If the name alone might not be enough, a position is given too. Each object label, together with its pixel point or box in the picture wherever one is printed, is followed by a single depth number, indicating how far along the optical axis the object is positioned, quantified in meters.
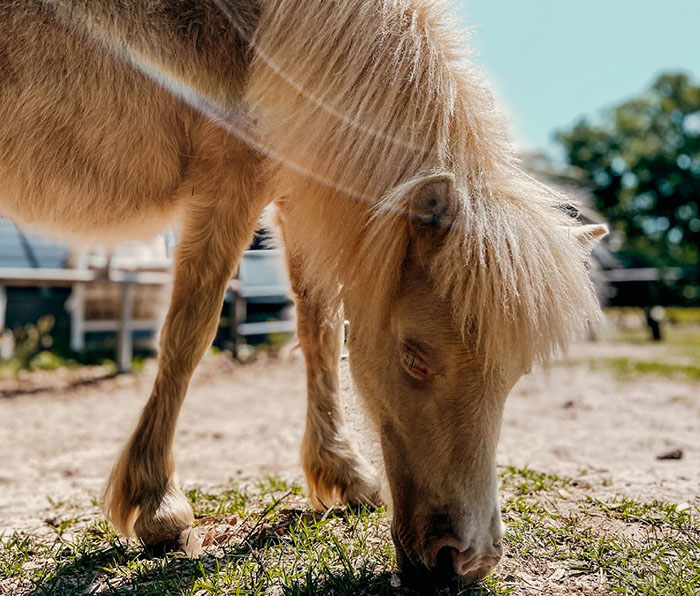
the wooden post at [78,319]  9.12
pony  1.54
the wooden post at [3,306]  9.13
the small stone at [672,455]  3.35
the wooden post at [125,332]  7.97
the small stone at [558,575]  1.74
